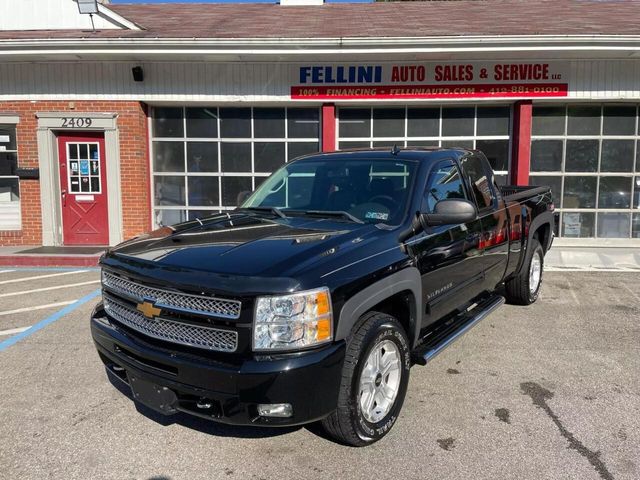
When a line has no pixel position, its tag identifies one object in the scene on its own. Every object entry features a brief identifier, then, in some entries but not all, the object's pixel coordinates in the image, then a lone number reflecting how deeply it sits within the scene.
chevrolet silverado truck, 2.54
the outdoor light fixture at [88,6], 9.99
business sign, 9.95
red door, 10.54
